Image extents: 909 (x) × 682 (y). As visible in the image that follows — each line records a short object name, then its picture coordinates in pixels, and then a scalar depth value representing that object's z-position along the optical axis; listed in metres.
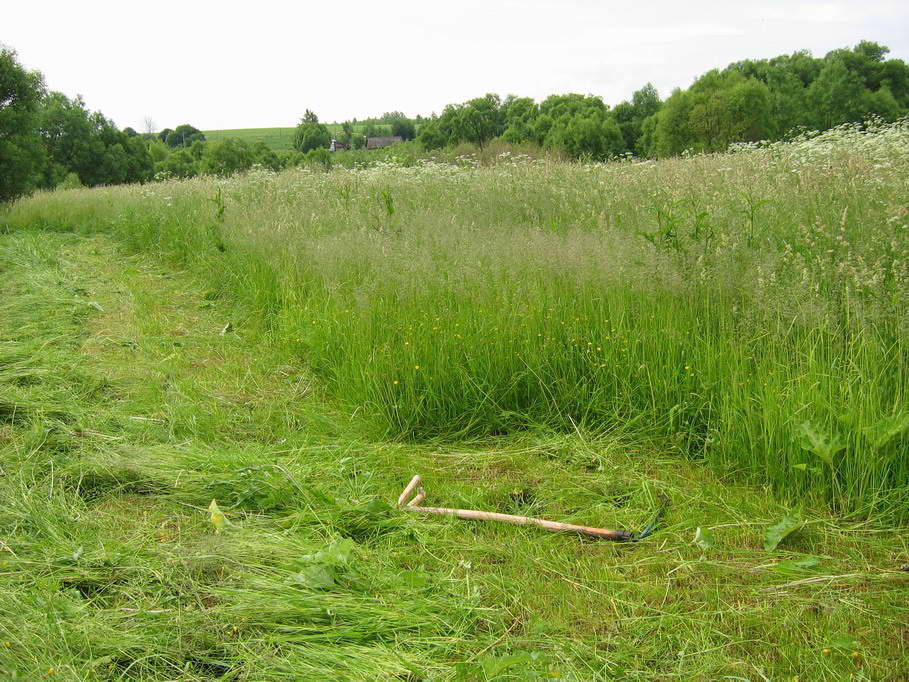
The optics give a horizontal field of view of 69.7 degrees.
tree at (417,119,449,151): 57.00
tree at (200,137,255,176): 62.66
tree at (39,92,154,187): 40.81
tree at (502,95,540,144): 54.44
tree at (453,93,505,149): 57.69
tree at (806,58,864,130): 39.00
